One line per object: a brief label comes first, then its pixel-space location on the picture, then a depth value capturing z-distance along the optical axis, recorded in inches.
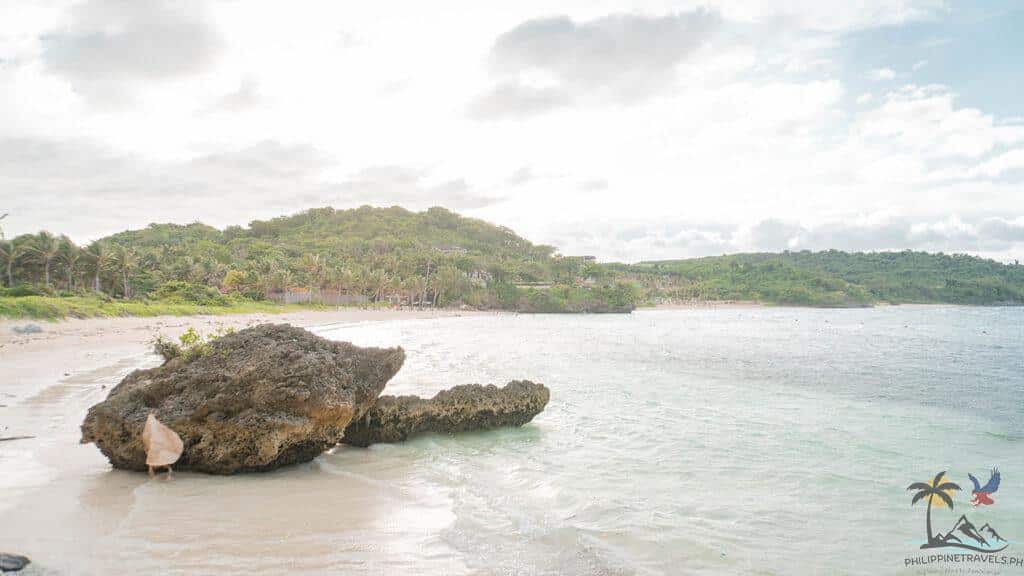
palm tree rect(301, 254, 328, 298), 3459.6
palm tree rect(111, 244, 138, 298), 2220.7
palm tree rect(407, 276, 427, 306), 4384.8
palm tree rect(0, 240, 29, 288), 1905.8
